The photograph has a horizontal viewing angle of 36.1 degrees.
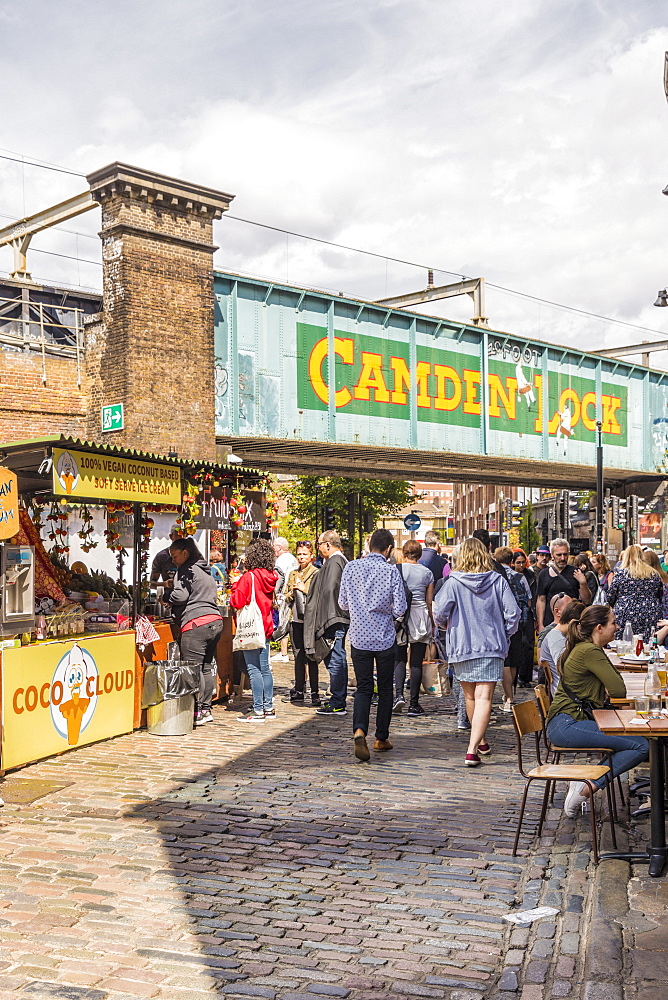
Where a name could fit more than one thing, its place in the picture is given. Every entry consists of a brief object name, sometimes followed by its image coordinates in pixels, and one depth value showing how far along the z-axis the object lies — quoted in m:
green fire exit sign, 18.77
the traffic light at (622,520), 33.26
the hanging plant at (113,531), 11.60
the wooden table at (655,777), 5.75
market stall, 8.80
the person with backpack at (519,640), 11.45
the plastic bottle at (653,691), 6.17
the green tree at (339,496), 43.38
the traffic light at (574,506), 39.12
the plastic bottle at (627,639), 8.87
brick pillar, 18.88
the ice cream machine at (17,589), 8.70
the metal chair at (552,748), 6.41
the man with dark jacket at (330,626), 11.27
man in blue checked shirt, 9.15
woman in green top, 6.52
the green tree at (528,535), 63.37
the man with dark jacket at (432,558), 12.75
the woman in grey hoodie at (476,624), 8.70
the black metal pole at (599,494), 25.89
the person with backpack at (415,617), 11.52
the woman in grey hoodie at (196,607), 10.81
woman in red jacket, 10.90
